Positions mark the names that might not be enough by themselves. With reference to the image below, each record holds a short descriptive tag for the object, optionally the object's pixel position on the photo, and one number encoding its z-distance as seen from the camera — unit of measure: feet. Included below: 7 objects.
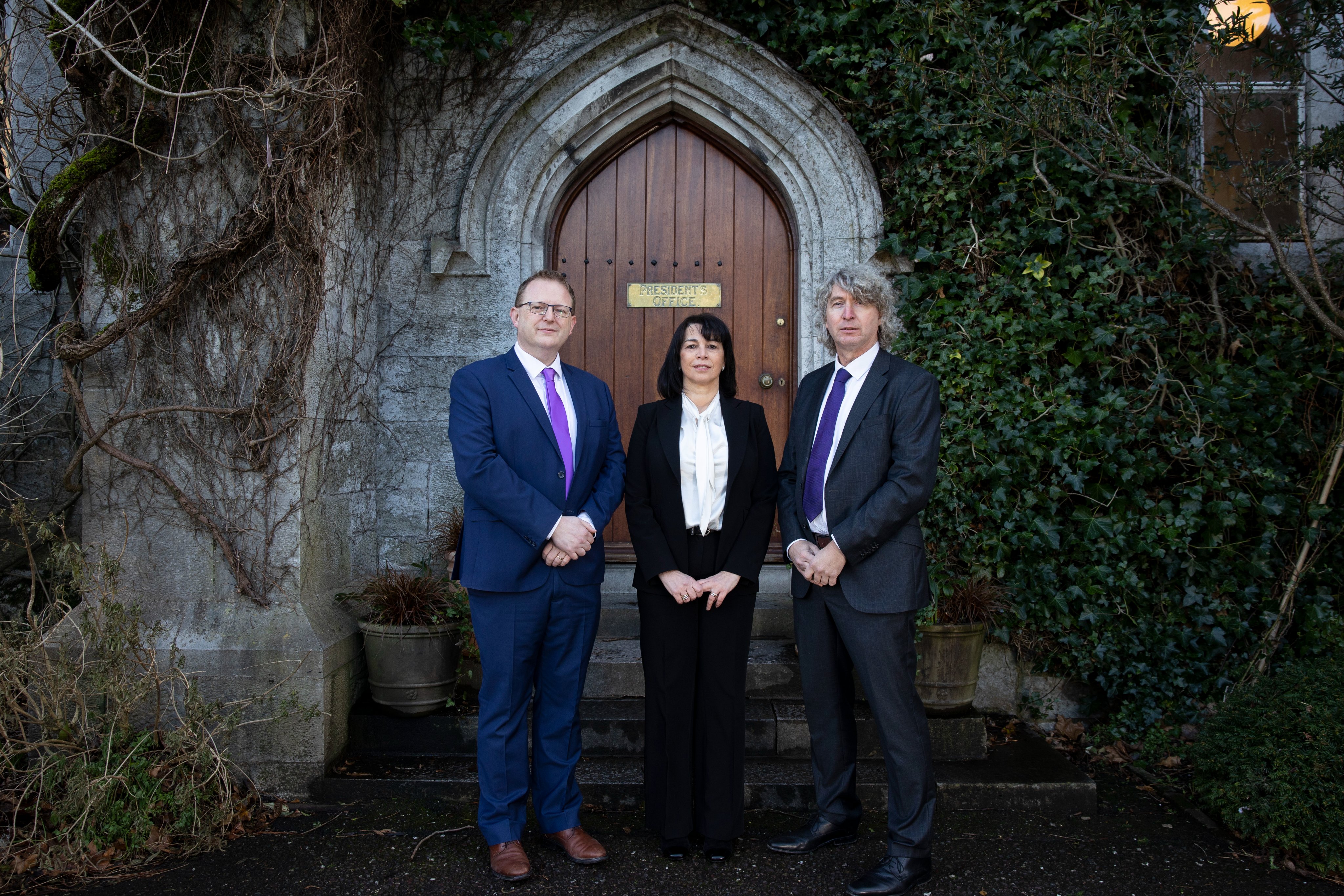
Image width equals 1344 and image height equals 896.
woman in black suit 8.16
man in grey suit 7.72
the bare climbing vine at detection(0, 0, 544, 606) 10.38
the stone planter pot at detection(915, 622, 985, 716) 10.71
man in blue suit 8.04
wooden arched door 13.71
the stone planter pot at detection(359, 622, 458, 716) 10.59
